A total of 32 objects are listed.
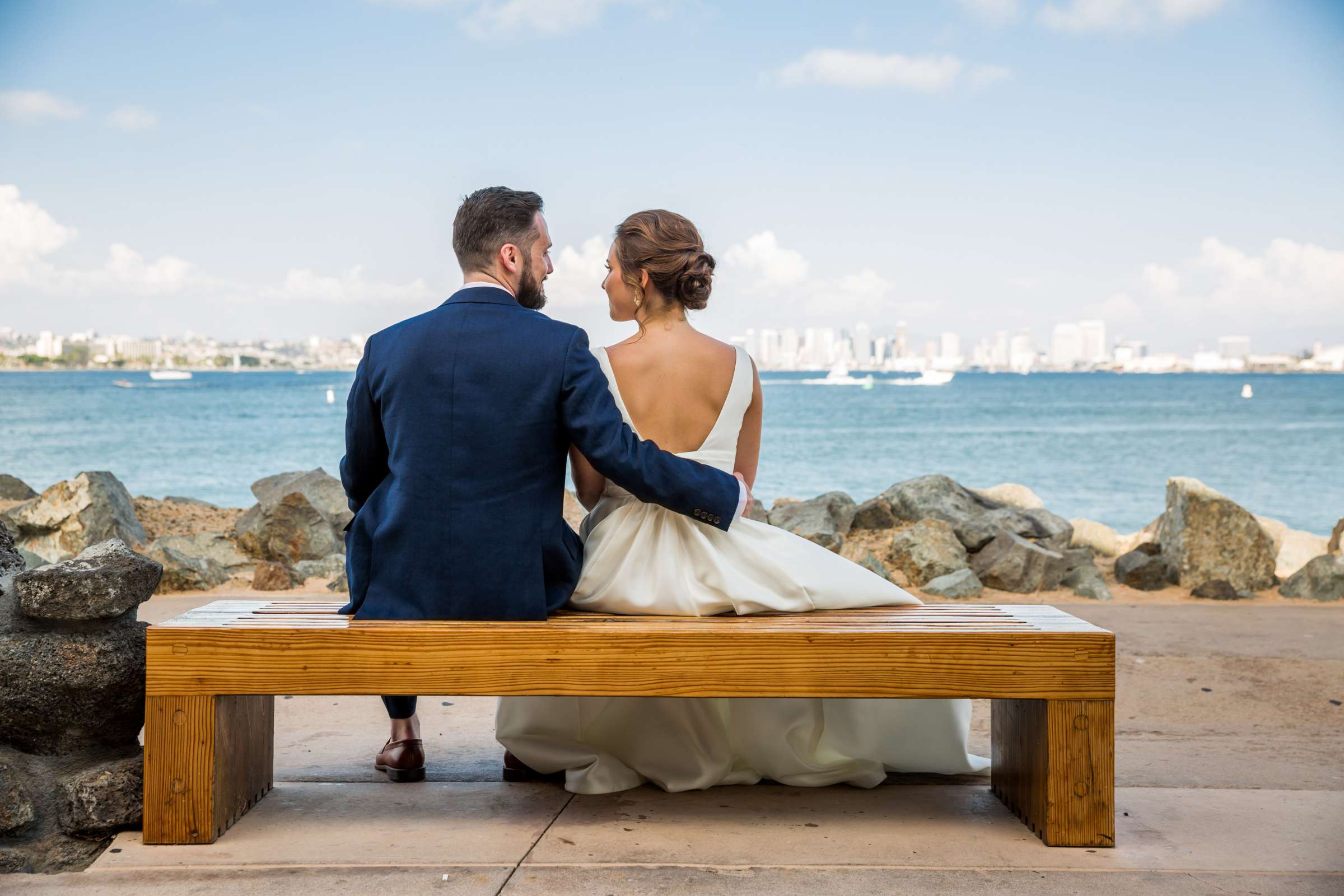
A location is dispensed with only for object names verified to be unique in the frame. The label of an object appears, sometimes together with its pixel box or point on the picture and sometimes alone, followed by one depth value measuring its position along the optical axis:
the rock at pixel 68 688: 2.74
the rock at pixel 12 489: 11.35
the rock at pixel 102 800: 2.73
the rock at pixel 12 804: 2.64
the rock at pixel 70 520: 8.75
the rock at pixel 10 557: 3.09
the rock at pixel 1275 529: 10.07
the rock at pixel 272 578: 7.45
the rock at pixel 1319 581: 7.48
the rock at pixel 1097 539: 10.39
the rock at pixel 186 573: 7.36
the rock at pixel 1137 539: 10.12
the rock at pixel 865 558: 7.73
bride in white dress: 3.12
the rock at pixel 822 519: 8.44
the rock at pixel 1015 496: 12.45
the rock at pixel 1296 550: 9.57
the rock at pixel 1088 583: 7.60
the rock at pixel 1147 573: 8.21
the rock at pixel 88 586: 2.73
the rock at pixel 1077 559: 8.08
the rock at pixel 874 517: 9.20
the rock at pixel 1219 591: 7.56
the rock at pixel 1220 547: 8.09
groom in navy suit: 2.88
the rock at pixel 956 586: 7.30
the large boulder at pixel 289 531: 8.82
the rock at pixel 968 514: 8.31
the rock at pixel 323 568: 8.00
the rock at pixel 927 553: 7.83
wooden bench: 2.68
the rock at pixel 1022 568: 7.70
